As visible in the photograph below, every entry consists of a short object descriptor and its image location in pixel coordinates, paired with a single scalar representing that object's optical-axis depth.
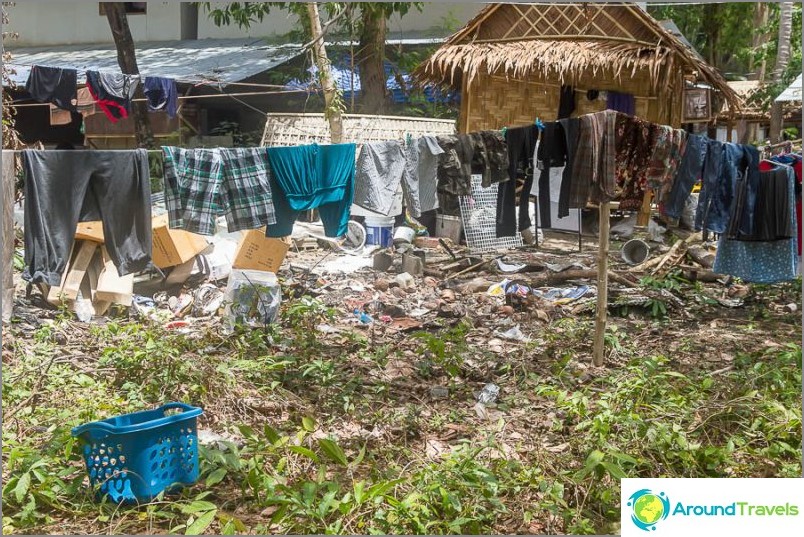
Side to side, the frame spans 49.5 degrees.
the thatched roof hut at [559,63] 11.34
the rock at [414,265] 9.41
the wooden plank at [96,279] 7.51
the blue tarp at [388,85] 14.05
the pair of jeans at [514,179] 6.50
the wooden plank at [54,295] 7.29
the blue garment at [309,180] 5.96
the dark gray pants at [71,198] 5.13
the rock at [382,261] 9.66
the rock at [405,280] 9.02
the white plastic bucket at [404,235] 10.67
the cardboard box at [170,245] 8.02
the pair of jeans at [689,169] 6.54
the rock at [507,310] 8.05
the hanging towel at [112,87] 10.90
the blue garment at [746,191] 6.64
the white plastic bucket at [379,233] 10.27
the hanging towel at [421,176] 6.28
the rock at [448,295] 8.63
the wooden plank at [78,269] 7.30
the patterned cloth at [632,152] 6.42
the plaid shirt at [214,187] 5.65
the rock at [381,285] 8.88
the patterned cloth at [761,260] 7.33
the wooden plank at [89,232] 7.44
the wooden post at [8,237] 5.94
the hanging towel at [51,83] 11.18
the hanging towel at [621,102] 12.38
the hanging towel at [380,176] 6.16
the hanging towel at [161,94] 11.32
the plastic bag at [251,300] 7.31
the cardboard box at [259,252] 8.24
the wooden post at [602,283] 6.32
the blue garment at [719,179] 6.57
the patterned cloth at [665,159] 6.43
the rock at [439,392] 6.07
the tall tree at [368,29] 13.38
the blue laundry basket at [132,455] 4.25
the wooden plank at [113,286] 7.40
